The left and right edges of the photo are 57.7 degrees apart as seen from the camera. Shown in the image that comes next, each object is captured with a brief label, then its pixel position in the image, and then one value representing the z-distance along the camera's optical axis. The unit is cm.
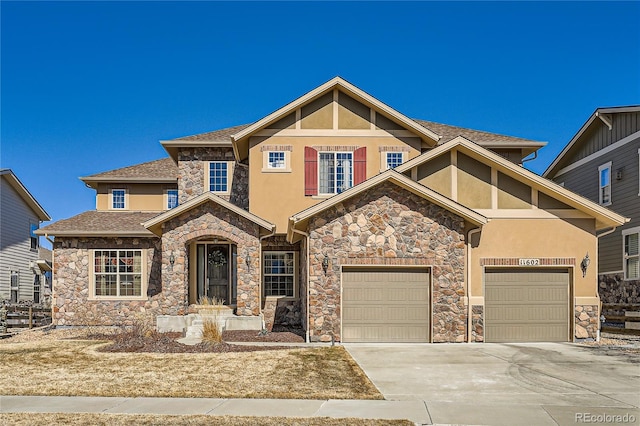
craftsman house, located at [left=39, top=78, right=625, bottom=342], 1680
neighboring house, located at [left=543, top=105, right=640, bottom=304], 2198
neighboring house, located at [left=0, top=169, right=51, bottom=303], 2906
